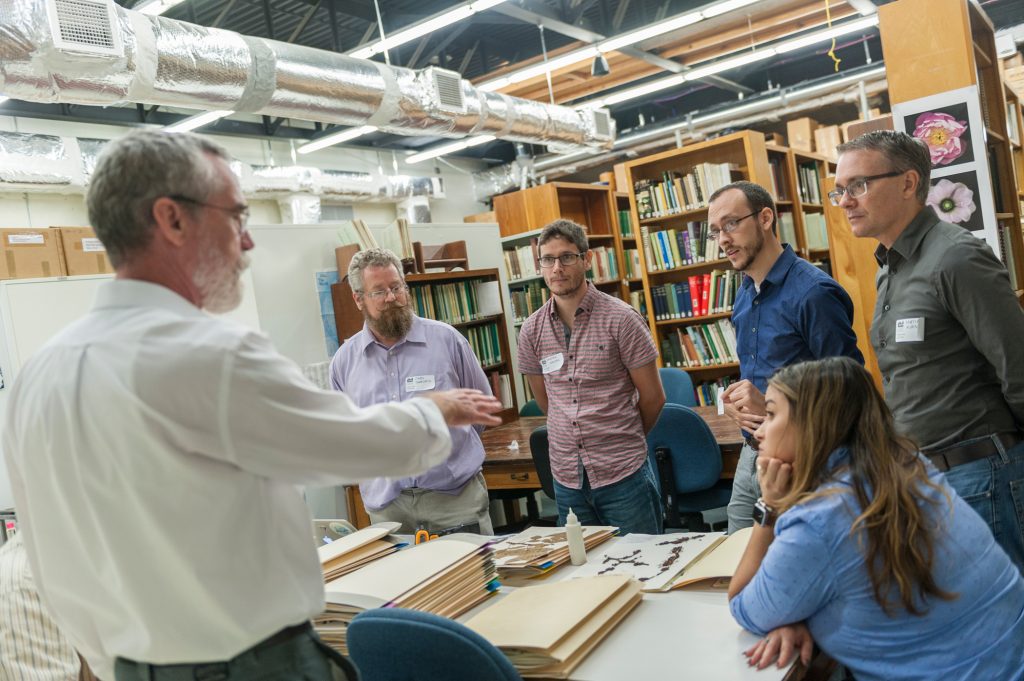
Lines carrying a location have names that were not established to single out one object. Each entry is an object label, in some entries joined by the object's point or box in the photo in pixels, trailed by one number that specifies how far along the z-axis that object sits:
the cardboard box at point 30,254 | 4.95
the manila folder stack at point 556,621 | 1.50
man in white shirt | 1.07
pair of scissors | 2.31
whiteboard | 4.52
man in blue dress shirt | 2.30
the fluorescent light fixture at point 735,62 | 8.32
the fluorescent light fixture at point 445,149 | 10.91
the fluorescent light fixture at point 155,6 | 5.08
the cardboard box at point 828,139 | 9.09
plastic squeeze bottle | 2.10
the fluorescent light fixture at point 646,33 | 6.37
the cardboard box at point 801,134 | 9.45
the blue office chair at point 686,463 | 3.63
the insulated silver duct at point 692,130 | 9.36
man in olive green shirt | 1.92
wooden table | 3.70
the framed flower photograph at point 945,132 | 3.62
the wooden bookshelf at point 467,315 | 5.27
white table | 1.42
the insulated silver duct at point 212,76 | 4.09
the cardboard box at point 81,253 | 5.22
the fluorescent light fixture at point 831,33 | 7.59
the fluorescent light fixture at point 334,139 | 9.48
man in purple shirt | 2.89
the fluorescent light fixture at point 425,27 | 5.74
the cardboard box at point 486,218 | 10.76
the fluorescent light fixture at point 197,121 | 8.01
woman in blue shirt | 1.39
